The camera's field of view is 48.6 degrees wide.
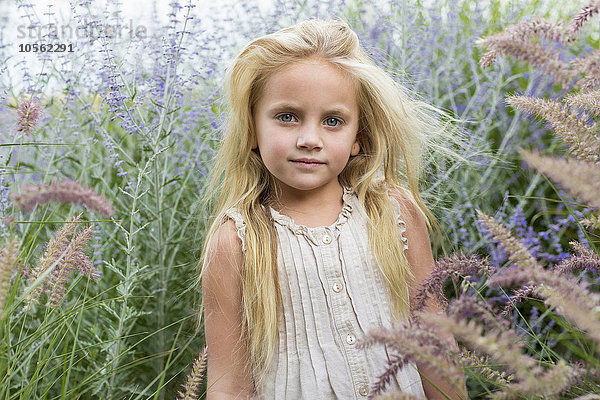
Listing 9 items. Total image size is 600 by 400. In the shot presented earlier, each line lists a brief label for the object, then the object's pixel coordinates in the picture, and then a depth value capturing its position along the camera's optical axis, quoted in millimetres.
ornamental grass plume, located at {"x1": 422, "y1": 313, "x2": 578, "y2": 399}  794
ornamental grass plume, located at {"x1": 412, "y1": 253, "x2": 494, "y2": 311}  1237
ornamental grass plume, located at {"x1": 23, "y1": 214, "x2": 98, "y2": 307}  1425
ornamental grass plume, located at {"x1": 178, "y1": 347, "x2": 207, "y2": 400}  1124
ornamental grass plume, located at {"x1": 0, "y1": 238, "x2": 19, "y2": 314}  960
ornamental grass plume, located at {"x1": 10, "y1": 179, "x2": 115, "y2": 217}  1050
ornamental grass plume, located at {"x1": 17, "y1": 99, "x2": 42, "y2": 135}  1551
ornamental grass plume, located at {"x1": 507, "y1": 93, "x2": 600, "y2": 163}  1197
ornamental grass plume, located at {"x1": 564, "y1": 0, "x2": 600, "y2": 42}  1068
